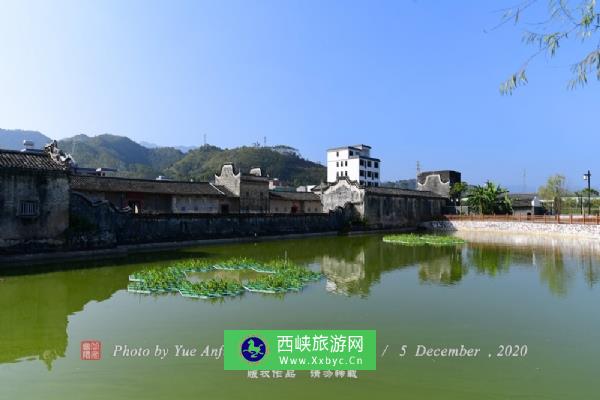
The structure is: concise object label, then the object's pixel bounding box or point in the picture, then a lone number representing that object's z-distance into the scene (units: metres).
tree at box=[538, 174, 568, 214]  57.50
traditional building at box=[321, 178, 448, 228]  38.78
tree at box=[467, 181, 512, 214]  44.53
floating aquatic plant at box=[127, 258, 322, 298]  11.67
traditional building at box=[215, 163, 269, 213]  35.88
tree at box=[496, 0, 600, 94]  4.38
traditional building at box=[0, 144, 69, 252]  16.22
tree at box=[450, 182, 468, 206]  50.76
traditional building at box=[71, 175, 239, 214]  27.06
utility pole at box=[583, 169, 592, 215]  41.34
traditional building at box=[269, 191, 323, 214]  40.78
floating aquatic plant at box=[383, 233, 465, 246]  28.11
